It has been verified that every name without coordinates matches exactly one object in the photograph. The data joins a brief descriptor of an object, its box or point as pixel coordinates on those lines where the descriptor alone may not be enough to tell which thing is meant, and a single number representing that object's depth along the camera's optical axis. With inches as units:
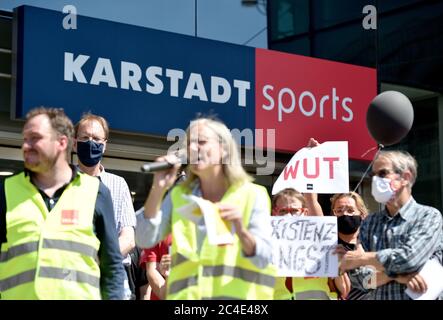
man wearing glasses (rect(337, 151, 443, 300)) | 226.2
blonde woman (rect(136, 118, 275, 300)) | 191.2
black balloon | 259.3
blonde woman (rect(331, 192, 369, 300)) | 265.0
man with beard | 194.2
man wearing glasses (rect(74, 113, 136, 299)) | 264.1
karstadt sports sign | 363.3
